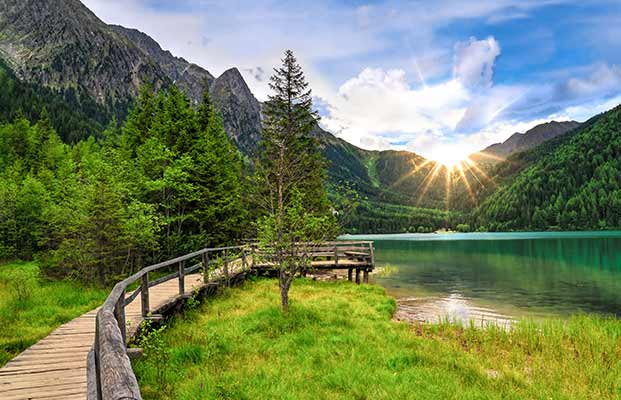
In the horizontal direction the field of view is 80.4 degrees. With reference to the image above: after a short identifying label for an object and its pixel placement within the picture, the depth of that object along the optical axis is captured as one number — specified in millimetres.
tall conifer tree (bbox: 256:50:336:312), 35281
